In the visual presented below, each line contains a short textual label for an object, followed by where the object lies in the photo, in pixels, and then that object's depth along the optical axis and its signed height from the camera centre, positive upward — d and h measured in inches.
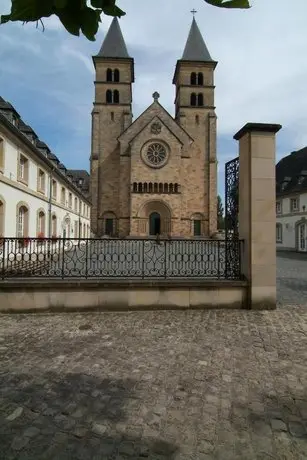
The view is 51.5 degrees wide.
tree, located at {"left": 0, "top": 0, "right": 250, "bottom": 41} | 56.2 +42.6
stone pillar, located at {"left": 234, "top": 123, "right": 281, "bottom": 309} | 293.7 +17.8
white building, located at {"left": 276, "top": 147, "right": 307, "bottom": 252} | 1254.2 +130.1
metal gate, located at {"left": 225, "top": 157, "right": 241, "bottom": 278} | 314.2 +17.3
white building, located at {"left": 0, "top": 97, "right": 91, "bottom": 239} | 512.4 +98.4
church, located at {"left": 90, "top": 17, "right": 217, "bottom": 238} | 1599.4 +414.9
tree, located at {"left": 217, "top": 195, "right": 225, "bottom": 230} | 3104.3 +218.0
